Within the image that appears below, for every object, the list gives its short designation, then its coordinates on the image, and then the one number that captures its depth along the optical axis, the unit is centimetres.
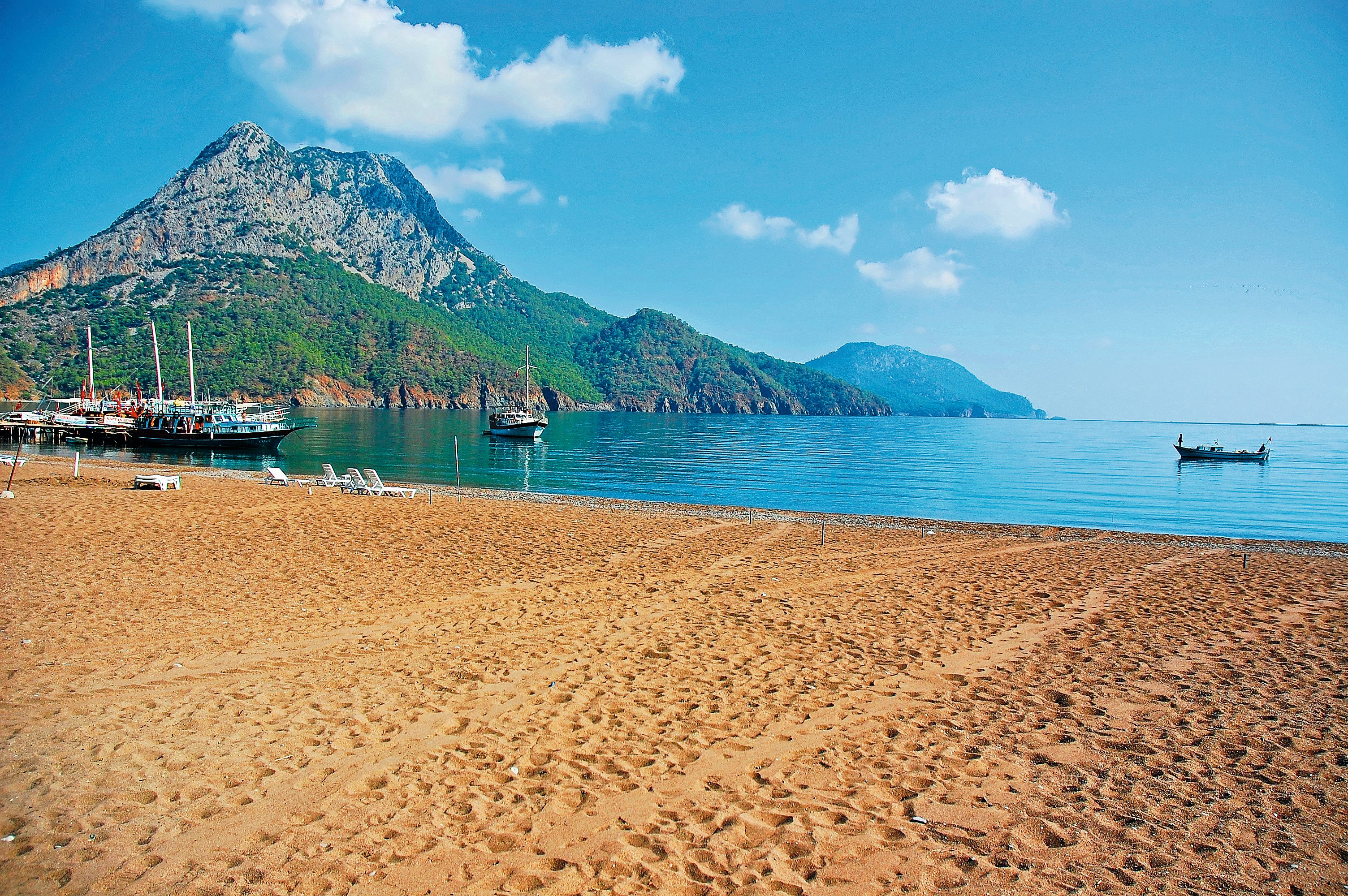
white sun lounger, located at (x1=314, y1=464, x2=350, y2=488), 2333
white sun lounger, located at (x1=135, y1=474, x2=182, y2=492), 1936
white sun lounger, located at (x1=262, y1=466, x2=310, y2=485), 2381
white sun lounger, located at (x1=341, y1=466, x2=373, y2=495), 2222
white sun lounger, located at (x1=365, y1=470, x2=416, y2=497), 2167
